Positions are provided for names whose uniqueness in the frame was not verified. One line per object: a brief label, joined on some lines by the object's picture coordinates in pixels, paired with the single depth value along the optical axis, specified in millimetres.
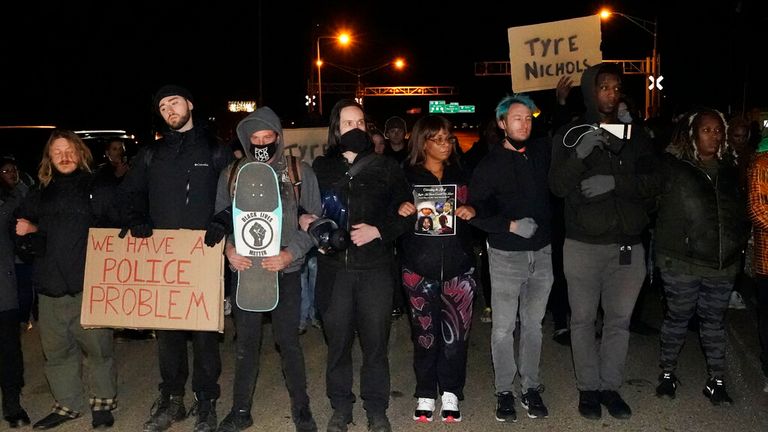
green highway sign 82788
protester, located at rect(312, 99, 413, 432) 4691
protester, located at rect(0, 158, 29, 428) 5105
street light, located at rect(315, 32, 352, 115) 39000
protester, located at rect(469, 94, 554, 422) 4958
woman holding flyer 4922
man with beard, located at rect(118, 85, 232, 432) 4859
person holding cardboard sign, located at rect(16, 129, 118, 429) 5039
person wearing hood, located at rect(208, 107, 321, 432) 4668
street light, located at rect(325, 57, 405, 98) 62156
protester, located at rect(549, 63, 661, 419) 4824
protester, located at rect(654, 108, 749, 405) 5102
